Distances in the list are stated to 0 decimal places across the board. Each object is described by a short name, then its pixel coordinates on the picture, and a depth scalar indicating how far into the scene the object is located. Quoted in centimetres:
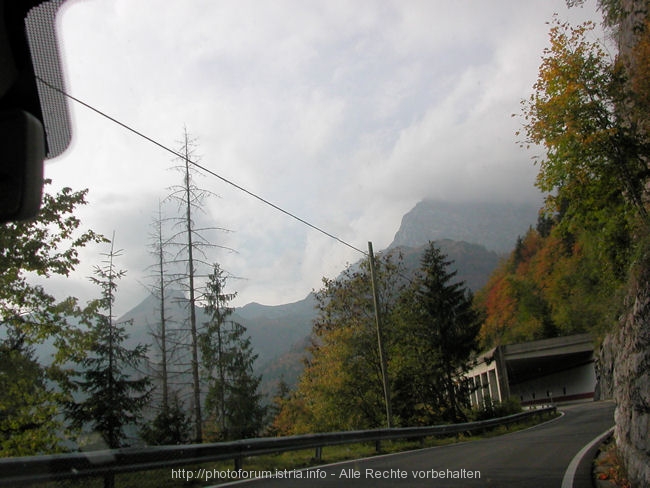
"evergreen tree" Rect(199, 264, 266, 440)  3072
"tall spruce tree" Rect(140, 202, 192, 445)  2084
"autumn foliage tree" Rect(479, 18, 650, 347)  1834
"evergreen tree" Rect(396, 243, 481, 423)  3256
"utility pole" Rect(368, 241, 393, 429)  2116
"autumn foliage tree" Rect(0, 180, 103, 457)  1405
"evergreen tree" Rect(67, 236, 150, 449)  2195
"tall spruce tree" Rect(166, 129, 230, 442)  2297
